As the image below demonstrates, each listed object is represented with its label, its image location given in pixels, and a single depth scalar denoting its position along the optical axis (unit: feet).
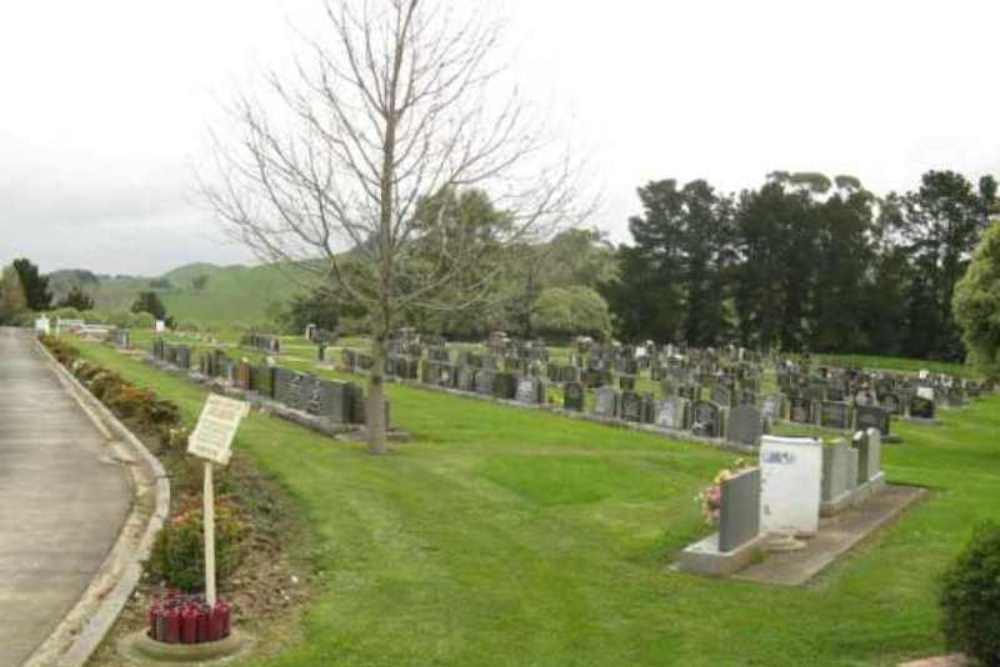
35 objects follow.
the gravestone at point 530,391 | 100.73
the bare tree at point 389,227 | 55.88
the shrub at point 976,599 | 23.43
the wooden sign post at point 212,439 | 26.08
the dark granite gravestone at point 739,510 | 36.06
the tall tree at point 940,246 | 268.21
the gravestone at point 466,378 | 108.78
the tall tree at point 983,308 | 95.35
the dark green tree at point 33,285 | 358.84
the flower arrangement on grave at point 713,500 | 40.52
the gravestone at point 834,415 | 94.12
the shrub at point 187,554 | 29.68
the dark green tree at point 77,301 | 345.14
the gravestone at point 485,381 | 105.19
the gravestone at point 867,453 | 51.70
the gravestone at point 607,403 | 89.92
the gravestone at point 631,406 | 87.45
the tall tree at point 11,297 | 321.73
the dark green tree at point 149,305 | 347.36
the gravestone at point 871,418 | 89.76
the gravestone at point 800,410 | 96.58
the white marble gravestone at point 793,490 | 41.60
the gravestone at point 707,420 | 78.43
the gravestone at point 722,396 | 100.78
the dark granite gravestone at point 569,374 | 124.42
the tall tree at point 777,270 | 275.39
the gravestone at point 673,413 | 82.74
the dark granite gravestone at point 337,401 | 68.69
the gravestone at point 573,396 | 94.27
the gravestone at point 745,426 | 74.79
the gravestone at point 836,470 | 46.42
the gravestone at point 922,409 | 116.06
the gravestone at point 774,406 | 98.02
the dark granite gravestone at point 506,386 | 102.73
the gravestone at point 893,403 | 117.50
